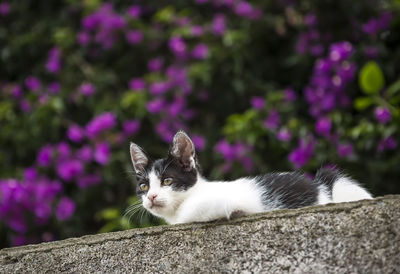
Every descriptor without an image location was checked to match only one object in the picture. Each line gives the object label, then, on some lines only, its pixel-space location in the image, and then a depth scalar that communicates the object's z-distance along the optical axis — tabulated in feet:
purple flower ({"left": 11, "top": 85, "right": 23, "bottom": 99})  25.48
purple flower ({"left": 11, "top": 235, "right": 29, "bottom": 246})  22.65
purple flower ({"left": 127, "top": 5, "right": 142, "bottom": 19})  24.65
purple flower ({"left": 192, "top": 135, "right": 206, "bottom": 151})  21.82
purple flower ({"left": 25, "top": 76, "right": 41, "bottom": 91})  25.11
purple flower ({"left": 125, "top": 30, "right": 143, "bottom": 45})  24.42
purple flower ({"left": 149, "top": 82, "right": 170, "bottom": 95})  22.55
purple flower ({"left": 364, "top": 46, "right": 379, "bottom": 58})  20.39
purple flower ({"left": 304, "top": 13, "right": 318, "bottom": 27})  22.01
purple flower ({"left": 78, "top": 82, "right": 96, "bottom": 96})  24.00
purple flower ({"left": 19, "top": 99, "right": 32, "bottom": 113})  24.51
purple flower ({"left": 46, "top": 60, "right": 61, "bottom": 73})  24.93
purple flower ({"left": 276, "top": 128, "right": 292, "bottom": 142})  19.45
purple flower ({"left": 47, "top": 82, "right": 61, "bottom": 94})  24.78
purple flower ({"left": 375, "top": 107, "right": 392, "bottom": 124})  17.63
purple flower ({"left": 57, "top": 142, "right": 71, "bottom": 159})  22.74
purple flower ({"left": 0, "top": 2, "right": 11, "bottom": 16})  27.20
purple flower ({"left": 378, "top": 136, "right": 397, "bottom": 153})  18.18
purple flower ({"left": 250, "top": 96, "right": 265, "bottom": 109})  20.67
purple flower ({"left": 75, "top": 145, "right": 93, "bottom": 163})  22.34
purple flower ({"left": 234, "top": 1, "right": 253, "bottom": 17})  22.97
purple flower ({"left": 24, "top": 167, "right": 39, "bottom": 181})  22.69
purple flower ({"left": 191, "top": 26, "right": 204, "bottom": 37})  22.96
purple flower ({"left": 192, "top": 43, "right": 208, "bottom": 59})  22.67
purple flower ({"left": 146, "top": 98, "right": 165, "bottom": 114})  22.36
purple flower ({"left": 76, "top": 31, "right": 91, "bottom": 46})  25.06
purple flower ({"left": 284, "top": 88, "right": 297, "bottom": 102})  21.03
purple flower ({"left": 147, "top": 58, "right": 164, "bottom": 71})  23.76
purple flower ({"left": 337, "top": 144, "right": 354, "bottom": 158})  18.67
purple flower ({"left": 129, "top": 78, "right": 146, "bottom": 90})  23.07
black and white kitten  9.91
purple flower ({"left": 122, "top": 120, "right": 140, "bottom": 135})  22.79
